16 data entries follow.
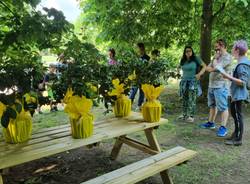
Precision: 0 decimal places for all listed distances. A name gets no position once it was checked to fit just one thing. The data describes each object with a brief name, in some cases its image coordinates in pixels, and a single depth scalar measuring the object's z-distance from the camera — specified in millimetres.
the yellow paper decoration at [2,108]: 1899
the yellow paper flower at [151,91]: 2565
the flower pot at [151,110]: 2577
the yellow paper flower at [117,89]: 2572
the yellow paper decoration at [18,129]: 2012
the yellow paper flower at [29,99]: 1991
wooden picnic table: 1889
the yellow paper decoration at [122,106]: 2707
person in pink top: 5117
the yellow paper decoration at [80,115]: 2126
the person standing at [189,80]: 4308
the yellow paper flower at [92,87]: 2134
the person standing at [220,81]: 3778
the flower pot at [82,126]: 2153
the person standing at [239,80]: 3284
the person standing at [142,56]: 5058
